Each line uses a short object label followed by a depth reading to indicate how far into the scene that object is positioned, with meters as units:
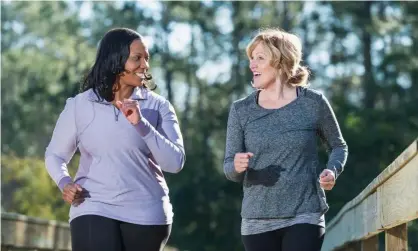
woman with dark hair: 5.87
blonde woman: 5.85
